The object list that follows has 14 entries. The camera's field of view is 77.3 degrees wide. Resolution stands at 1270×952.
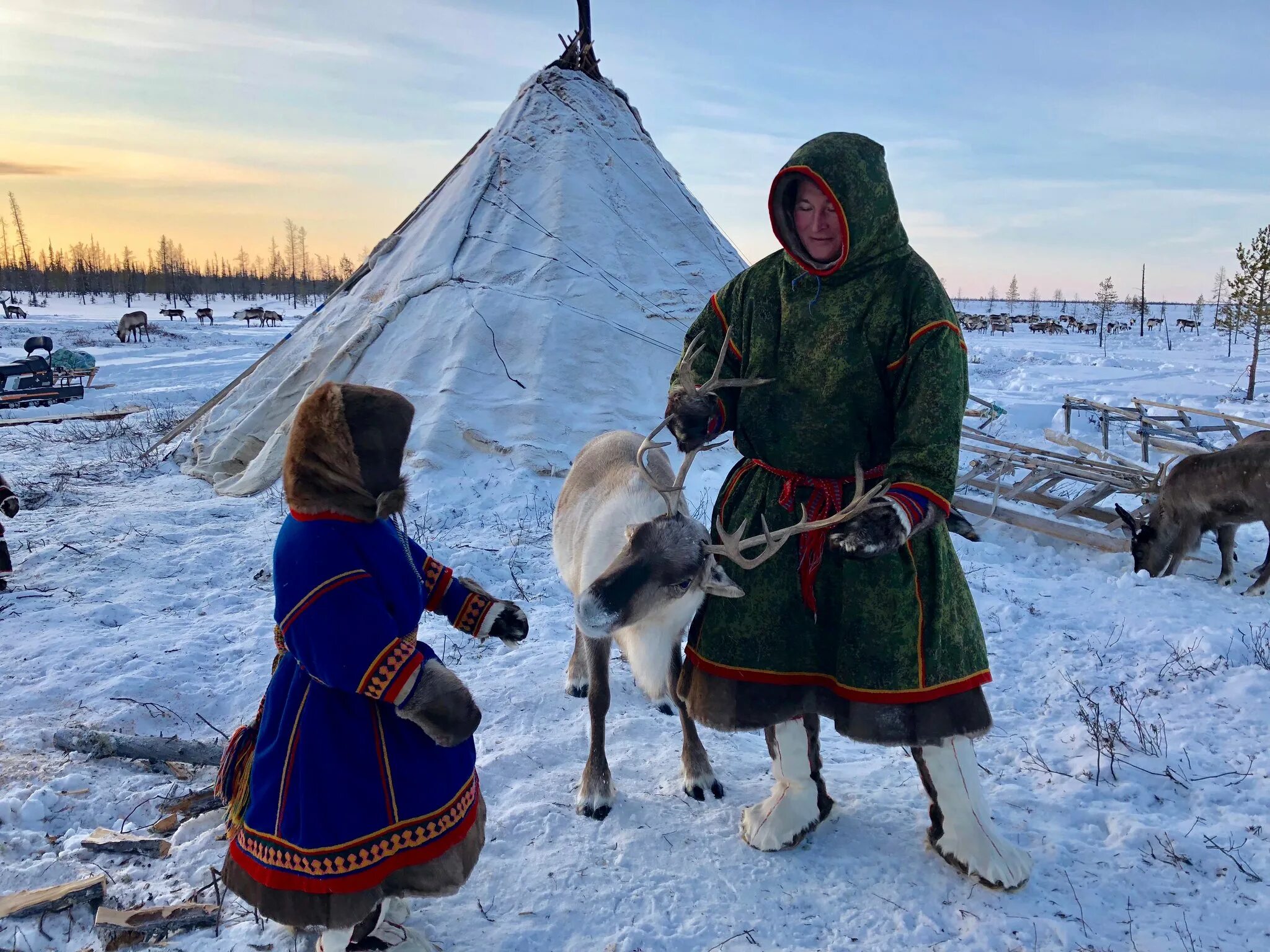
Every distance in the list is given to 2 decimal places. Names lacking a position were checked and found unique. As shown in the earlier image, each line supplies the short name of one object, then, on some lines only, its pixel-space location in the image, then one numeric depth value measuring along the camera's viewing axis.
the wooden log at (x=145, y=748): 3.25
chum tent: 7.61
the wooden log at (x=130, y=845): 2.66
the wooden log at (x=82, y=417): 11.84
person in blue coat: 1.79
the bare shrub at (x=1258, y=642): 4.05
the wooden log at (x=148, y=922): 2.23
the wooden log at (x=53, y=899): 2.32
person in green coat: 2.24
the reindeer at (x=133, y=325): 25.95
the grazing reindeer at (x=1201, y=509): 6.14
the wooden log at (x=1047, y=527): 6.61
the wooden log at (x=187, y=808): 2.86
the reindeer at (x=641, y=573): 2.53
